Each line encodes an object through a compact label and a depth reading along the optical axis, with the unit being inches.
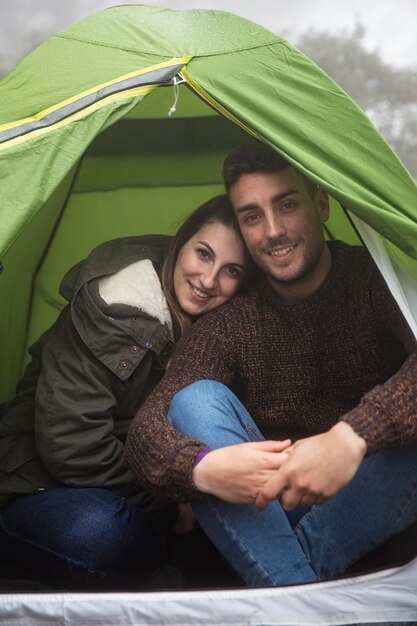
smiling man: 53.7
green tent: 59.9
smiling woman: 64.9
